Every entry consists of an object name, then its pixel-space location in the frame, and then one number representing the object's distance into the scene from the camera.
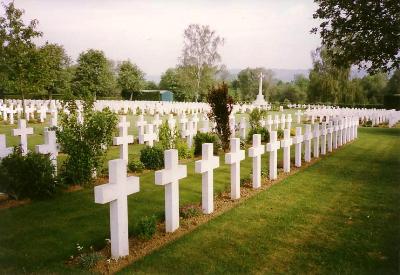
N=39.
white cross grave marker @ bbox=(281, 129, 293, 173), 8.92
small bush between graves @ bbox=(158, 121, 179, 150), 9.62
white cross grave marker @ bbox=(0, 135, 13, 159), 6.80
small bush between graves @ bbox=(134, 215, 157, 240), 4.81
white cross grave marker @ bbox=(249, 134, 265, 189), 7.41
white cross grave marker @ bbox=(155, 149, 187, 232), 4.95
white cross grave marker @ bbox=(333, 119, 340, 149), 12.91
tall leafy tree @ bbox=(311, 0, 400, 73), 9.84
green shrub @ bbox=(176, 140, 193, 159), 10.13
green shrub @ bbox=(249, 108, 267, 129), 15.11
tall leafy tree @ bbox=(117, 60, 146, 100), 55.41
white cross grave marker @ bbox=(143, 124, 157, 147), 11.07
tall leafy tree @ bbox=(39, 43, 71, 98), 17.83
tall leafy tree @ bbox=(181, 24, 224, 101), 47.59
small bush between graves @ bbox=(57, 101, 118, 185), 7.24
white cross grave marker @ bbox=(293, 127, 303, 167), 9.55
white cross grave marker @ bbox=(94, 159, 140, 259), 4.17
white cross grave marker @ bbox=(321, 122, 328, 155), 11.65
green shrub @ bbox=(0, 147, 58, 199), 6.34
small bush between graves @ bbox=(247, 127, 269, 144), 13.60
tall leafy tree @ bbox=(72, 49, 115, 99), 44.59
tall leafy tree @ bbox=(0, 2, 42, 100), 16.38
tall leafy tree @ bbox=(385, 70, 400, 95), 49.12
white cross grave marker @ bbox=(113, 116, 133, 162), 9.41
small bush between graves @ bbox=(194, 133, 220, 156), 11.26
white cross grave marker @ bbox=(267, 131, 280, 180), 8.12
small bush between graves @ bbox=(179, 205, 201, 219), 5.74
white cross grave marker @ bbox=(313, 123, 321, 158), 10.86
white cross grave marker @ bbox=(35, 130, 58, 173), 7.62
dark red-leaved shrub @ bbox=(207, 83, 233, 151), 11.32
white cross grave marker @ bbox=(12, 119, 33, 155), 9.70
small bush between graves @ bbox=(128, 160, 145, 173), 8.68
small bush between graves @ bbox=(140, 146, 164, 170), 9.04
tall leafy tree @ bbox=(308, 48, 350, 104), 46.81
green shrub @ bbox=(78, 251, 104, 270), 4.07
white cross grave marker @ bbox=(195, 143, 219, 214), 5.86
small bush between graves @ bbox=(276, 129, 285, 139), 14.51
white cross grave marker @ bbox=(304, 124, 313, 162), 10.22
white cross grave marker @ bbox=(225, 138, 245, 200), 6.66
